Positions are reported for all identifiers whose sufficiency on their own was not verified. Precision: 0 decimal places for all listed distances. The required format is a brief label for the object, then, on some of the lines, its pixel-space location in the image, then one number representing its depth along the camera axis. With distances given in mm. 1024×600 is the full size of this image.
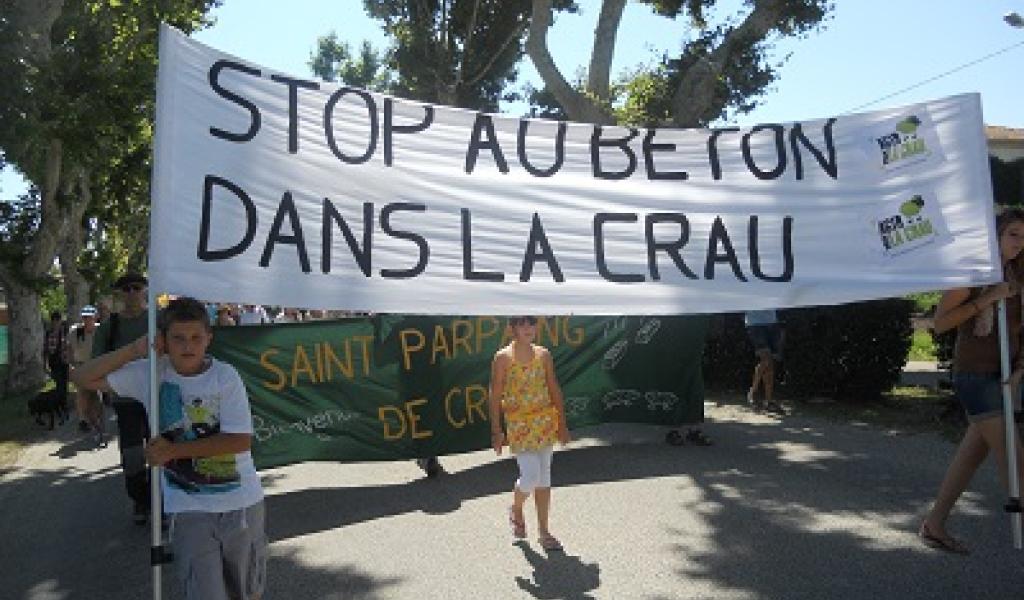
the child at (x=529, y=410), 5578
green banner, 7383
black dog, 13523
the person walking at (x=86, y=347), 10680
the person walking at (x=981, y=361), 4828
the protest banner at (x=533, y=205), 3852
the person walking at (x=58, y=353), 14895
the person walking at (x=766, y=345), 10805
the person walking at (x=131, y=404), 6473
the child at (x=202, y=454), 3479
